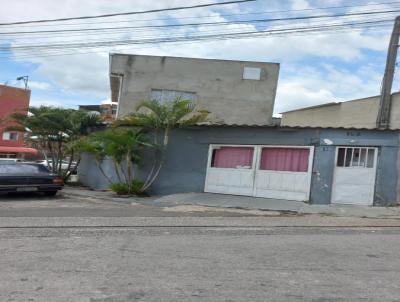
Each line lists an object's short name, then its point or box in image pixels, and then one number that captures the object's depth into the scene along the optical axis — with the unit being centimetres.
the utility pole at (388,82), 1673
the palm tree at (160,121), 1611
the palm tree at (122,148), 1630
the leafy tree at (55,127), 2073
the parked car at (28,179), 1605
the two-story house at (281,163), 1470
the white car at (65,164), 2372
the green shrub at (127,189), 1675
